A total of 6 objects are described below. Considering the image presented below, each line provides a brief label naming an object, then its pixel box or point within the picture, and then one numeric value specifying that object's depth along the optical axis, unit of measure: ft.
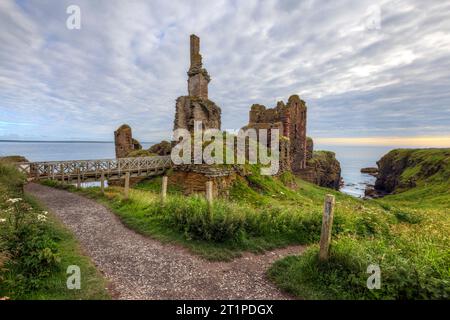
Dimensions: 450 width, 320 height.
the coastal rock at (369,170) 400.67
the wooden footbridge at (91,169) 66.74
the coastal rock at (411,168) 168.49
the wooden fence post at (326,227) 19.60
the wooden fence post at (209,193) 29.32
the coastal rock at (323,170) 204.03
